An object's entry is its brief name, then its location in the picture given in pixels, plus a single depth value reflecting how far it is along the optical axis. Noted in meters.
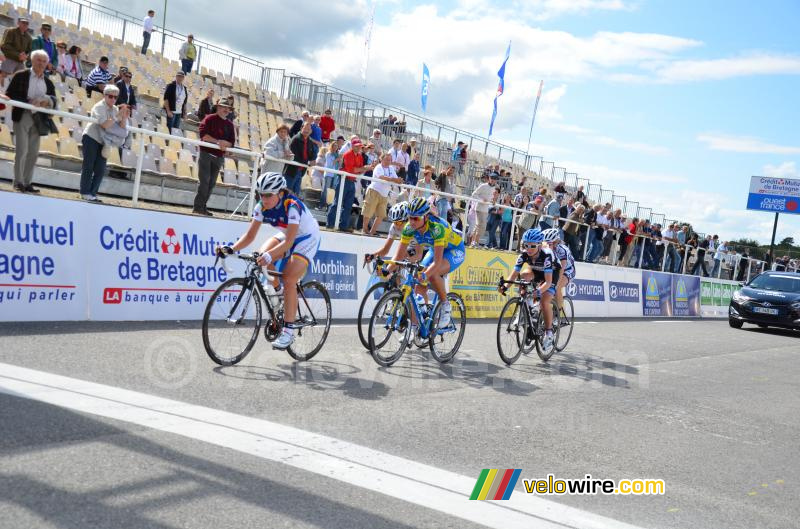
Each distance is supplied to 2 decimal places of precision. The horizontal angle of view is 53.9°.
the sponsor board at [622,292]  22.97
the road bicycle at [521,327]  10.76
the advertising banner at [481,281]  17.05
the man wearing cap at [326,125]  19.97
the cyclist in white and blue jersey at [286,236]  8.12
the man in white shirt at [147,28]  23.56
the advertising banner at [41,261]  9.14
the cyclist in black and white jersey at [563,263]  12.34
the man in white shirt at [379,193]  16.64
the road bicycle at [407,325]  9.27
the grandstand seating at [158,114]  14.24
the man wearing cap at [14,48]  13.81
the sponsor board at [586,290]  20.96
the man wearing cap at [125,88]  15.10
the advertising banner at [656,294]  25.14
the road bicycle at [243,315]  7.92
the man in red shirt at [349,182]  16.16
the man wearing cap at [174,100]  16.80
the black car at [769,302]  22.47
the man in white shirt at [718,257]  32.59
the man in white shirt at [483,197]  19.94
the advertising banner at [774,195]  48.28
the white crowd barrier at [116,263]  9.29
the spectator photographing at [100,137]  11.80
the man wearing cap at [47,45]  15.91
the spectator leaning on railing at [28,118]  10.90
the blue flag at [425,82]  34.66
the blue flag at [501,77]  38.38
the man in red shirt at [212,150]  13.38
